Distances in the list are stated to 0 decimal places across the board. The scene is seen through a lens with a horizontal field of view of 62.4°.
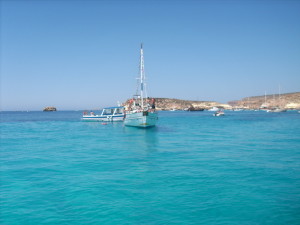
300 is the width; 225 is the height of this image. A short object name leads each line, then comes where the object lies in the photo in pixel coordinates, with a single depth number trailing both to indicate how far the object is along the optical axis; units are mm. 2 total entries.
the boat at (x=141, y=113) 46281
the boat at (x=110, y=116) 73388
